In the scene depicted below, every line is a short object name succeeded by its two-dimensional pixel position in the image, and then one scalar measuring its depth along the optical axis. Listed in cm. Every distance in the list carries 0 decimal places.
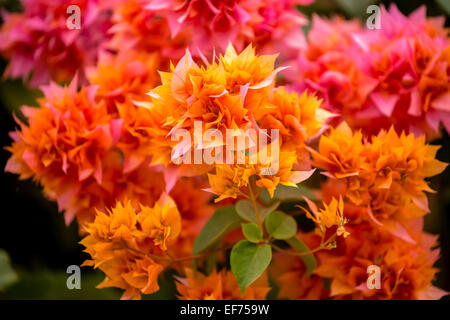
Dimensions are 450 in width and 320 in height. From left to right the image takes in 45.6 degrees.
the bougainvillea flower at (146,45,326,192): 51
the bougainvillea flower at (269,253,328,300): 69
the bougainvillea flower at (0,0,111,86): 83
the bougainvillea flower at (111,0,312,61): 67
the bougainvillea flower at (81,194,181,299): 55
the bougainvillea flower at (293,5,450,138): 69
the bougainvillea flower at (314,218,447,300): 63
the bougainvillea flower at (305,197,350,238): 53
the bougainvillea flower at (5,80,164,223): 65
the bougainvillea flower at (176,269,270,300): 61
